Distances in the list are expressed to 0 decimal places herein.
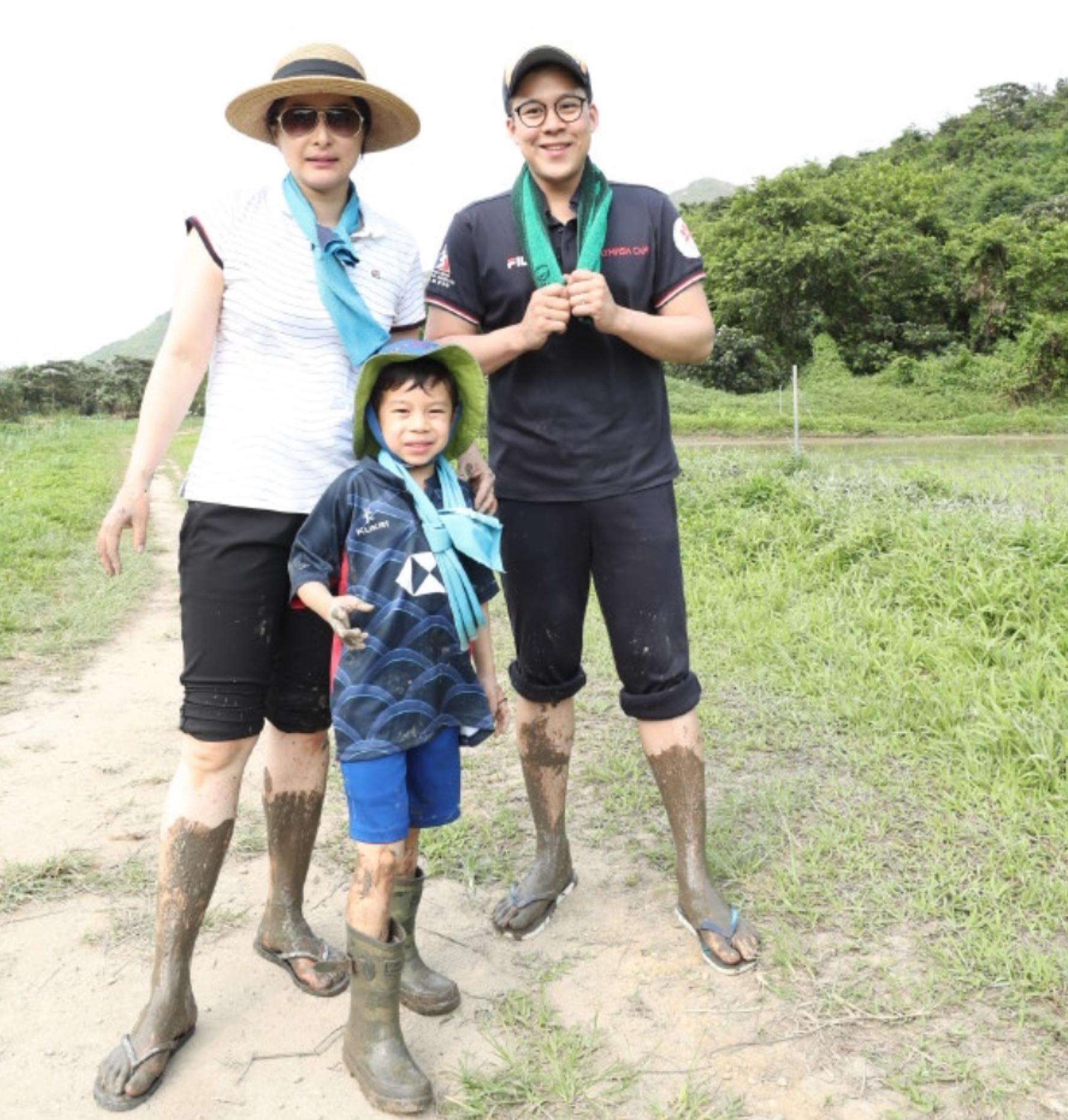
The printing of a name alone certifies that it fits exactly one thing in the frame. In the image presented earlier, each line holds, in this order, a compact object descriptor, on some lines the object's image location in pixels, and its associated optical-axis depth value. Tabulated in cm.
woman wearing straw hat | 215
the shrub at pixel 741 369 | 2964
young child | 206
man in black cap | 247
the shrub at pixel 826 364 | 2895
